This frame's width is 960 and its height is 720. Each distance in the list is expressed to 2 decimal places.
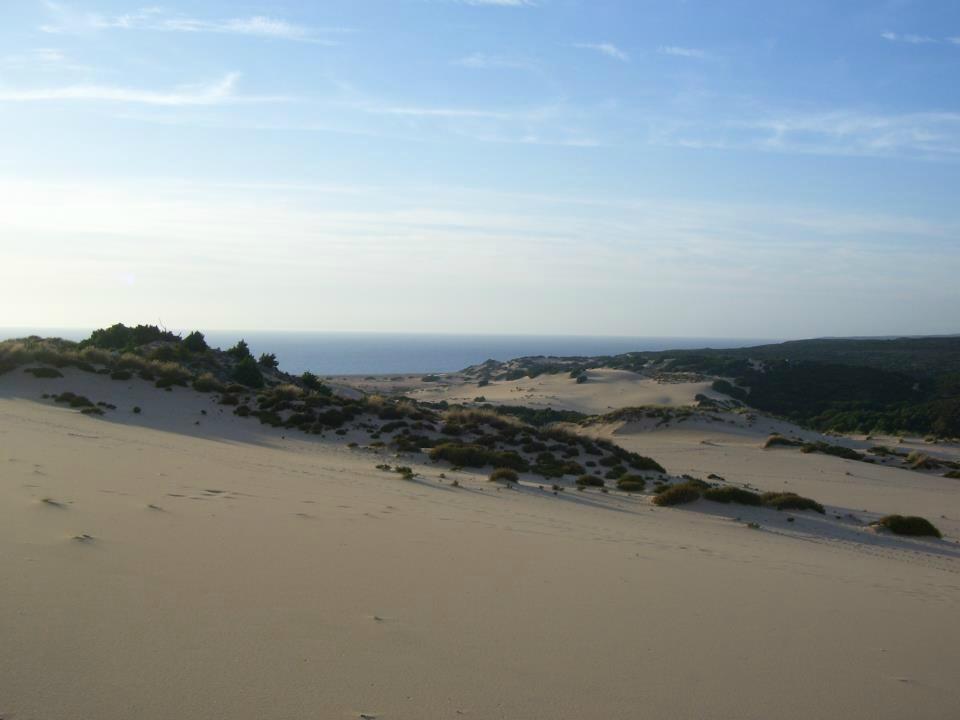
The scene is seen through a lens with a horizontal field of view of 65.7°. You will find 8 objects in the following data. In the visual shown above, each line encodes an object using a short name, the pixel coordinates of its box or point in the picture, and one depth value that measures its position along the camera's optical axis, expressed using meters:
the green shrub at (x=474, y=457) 18.06
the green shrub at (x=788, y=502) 16.08
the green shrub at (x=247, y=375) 28.83
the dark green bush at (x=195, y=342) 32.97
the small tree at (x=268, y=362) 34.95
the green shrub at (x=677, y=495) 15.09
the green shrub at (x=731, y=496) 15.78
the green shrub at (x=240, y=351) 34.19
